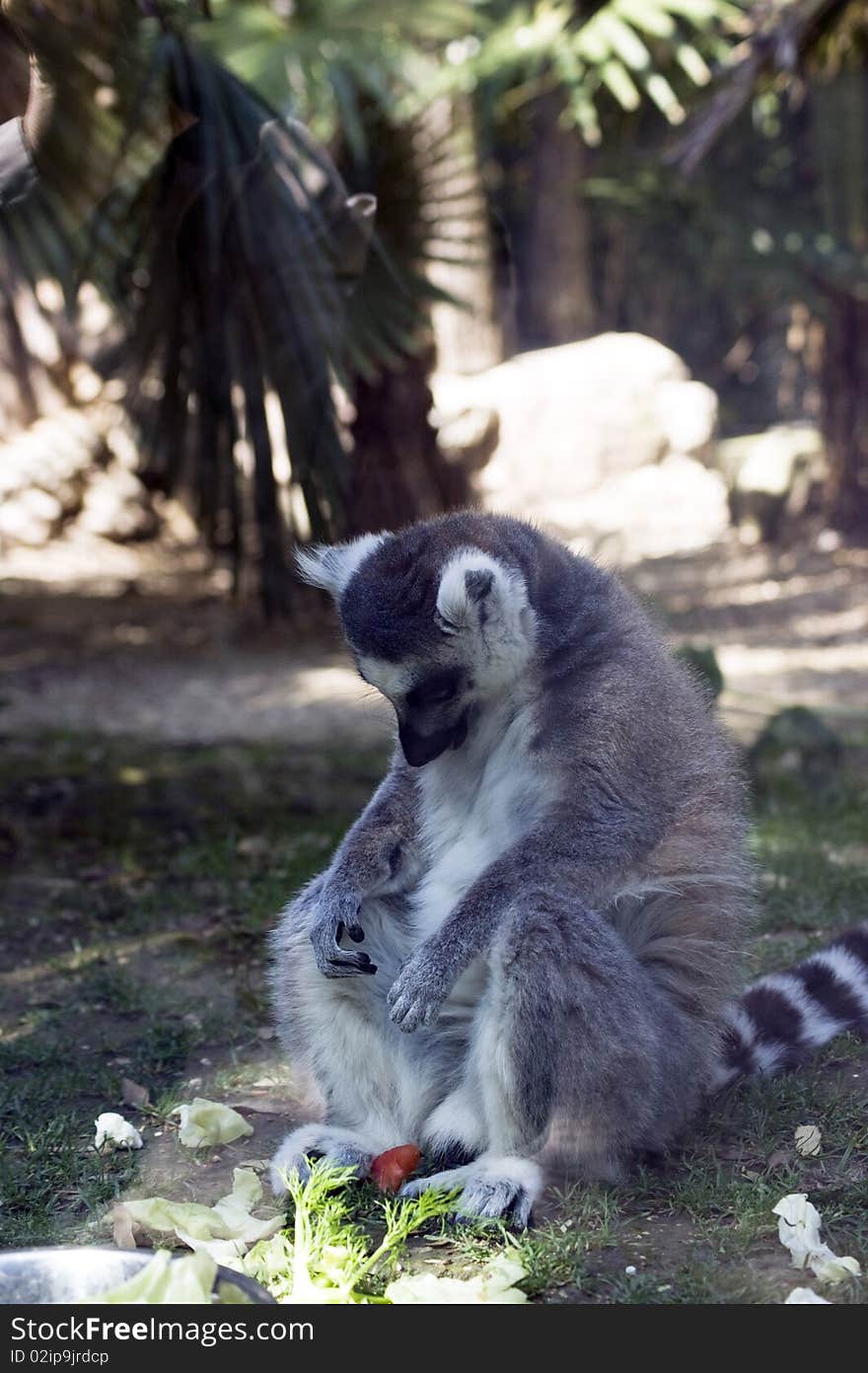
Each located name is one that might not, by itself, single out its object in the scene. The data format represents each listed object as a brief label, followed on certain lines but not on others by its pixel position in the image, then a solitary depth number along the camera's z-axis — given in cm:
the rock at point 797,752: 679
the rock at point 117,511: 1348
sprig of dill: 262
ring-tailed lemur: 296
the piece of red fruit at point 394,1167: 313
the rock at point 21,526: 1296
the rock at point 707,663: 662
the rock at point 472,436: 1341
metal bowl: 243
